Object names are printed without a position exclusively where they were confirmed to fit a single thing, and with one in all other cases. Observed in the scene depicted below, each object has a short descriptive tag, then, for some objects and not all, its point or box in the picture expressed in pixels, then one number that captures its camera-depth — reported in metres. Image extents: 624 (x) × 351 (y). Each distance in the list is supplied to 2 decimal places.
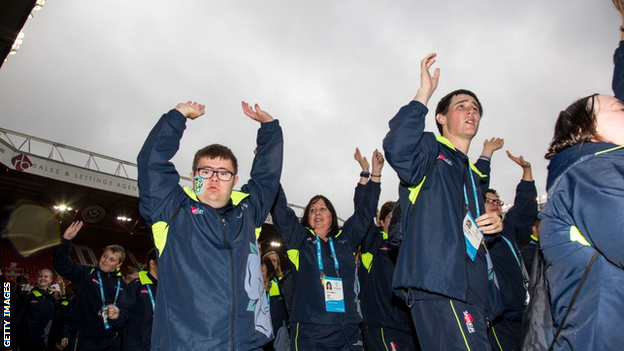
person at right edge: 1.37
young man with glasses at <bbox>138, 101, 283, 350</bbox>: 2.24
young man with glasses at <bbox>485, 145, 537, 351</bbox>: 3.62
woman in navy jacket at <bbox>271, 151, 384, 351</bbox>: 3.64
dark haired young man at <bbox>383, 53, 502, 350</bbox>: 1.93
